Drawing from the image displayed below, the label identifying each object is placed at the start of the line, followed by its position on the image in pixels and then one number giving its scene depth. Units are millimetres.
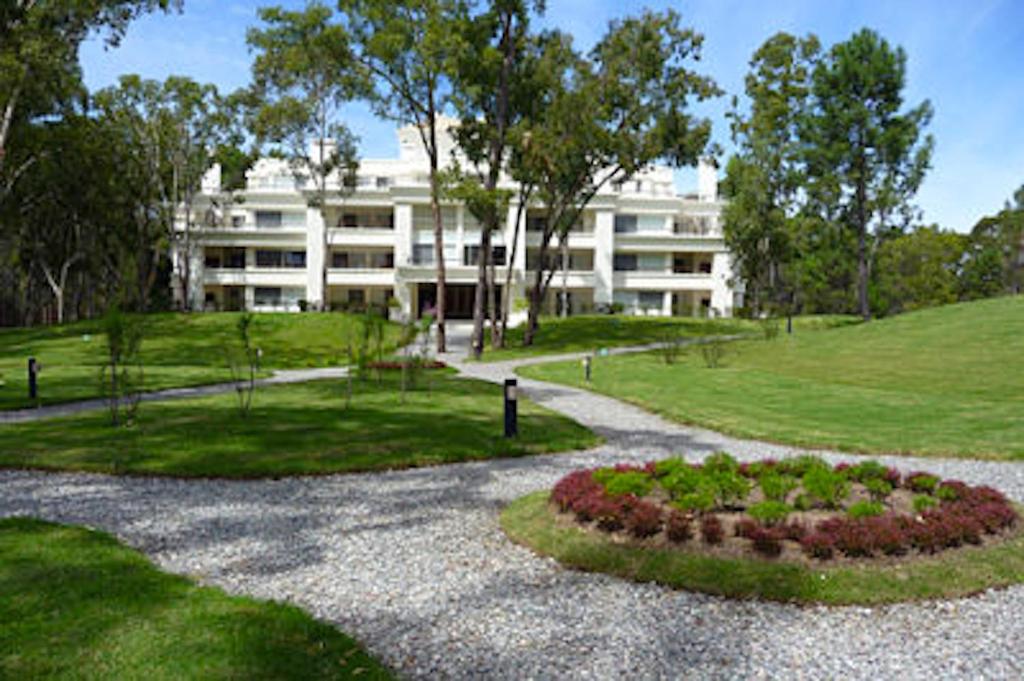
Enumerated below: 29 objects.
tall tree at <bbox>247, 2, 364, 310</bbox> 28172
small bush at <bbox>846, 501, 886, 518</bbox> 6043
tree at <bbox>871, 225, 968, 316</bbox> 60250
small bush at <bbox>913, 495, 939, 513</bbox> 6340
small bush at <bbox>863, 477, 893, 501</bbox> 6969
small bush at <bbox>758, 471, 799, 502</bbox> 6500
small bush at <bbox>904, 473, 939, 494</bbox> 7223
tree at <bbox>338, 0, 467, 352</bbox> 26688
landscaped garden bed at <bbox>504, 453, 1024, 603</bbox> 5316
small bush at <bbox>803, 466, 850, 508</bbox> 6449
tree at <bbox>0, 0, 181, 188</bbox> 22500
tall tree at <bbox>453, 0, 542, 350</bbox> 27406
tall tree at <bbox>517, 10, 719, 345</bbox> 29500
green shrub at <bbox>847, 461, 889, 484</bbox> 7394
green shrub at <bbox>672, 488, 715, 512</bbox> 6281
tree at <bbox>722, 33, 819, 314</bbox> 41688
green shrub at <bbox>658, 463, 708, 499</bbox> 6730
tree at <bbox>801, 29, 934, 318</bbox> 41938
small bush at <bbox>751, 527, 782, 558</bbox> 5656
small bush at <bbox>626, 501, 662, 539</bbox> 6074
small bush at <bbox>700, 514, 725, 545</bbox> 5855
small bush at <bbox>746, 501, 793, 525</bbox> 5895
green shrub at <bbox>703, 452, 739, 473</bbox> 7372
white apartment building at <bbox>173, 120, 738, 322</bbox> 48000
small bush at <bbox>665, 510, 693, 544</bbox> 5914
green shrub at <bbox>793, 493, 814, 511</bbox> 6543
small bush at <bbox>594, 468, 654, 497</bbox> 6785
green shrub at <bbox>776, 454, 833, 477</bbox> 7571
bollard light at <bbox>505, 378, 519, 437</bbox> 11562
